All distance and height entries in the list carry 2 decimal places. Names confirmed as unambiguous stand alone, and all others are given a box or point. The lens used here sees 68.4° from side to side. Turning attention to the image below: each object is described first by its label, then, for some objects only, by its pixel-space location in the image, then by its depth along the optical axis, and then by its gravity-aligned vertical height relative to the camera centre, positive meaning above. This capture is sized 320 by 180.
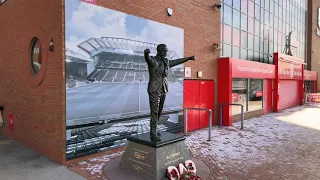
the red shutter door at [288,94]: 15.37 -0.44
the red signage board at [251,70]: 10.01 +0.87
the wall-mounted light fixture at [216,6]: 9.50 +3.29
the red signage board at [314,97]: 19.75 -0.80
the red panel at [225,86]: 9.52 +0.05
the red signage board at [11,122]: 7.18 -1.07
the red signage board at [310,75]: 19.79 +1.07
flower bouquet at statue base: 4.06 -1.52
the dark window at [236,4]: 11.17 +4.00
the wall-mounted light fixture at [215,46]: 9.43 +1.65
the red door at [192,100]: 8.38 -0.45
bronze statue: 4.48 +0.08
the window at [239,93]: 10.48 -0.26
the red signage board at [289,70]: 14.52 +1.16
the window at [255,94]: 11.88 -0.36
